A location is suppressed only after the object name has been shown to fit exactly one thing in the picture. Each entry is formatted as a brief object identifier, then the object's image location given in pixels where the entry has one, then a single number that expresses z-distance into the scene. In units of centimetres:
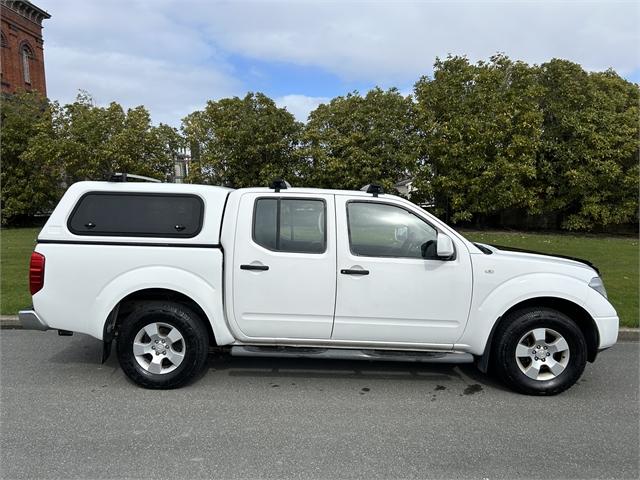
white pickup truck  392
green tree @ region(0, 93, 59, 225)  1897
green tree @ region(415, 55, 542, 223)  1631
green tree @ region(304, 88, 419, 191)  1641
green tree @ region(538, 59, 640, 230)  1645
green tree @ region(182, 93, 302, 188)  1688
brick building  3048
